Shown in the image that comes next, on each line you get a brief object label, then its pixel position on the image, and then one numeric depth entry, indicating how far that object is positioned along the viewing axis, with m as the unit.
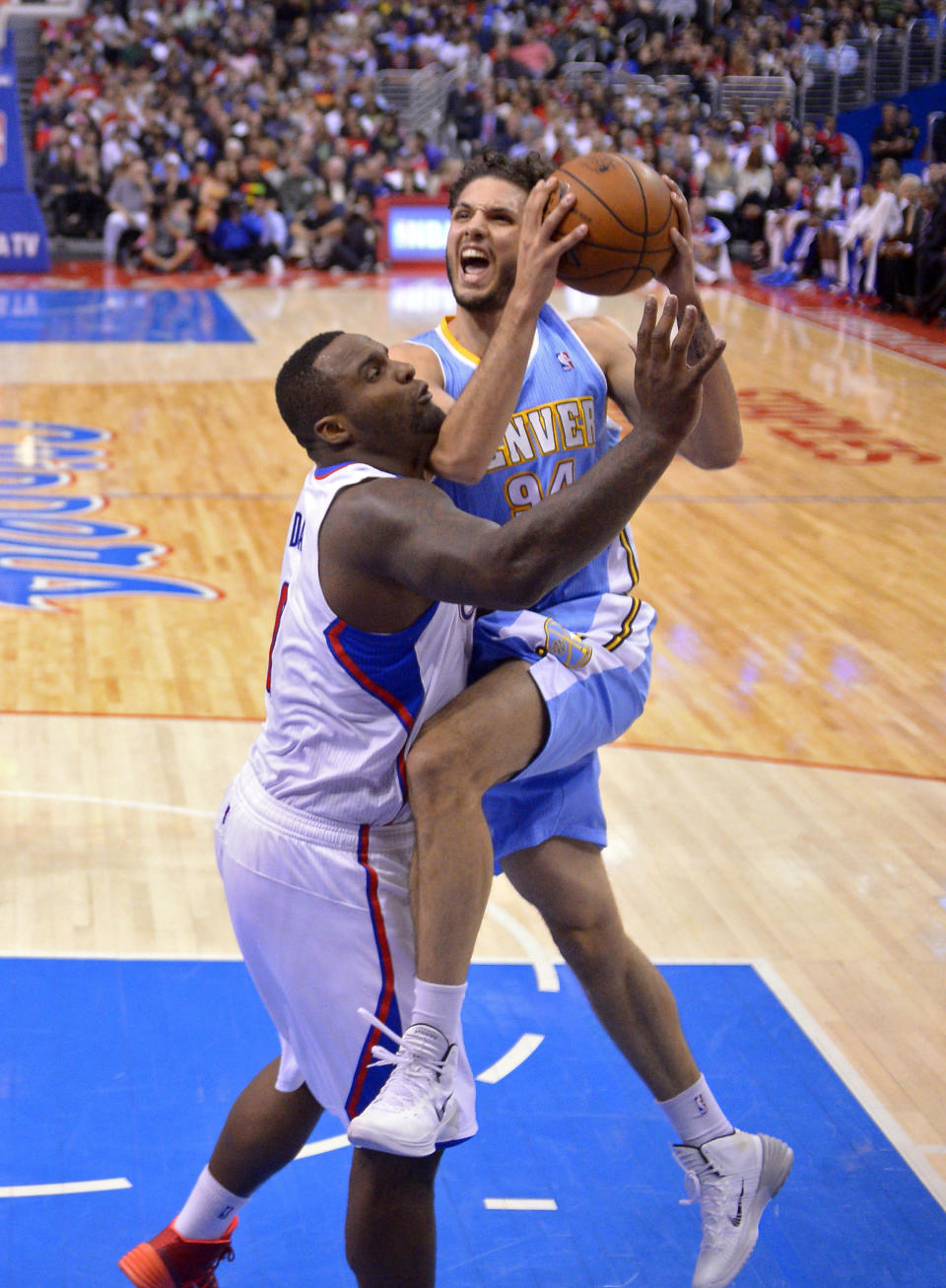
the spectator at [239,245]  20.53
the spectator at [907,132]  21.06
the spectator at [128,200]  20.23
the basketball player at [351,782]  2.64
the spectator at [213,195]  20.55
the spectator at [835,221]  19.83
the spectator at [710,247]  20.59
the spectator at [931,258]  16.47
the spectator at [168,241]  20.33
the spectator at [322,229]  20.77
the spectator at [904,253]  17.47
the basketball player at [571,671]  2.97
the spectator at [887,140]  20.88
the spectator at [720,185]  21.53
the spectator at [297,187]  21.66
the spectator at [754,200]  21.44
